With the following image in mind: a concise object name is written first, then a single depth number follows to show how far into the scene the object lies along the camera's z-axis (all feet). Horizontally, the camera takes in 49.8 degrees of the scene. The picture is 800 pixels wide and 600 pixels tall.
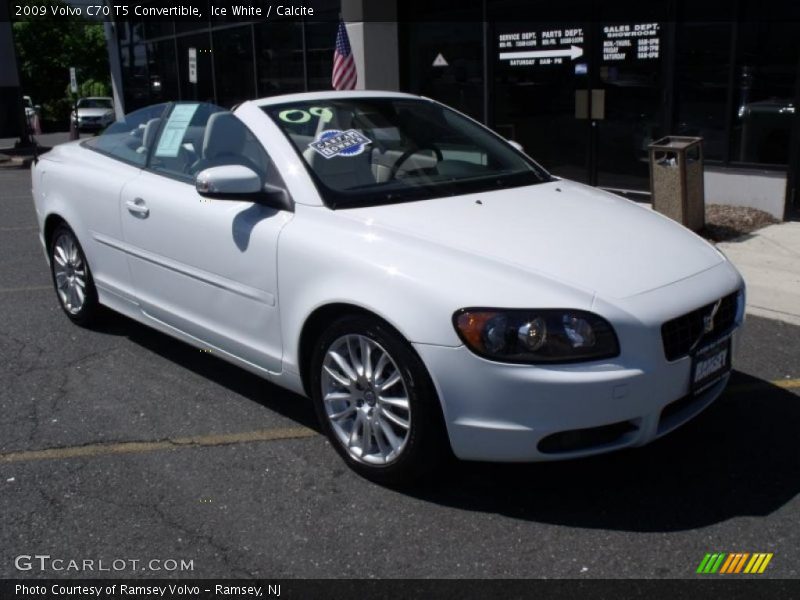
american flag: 39.32
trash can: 25.26
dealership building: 28.09
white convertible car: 10.27
